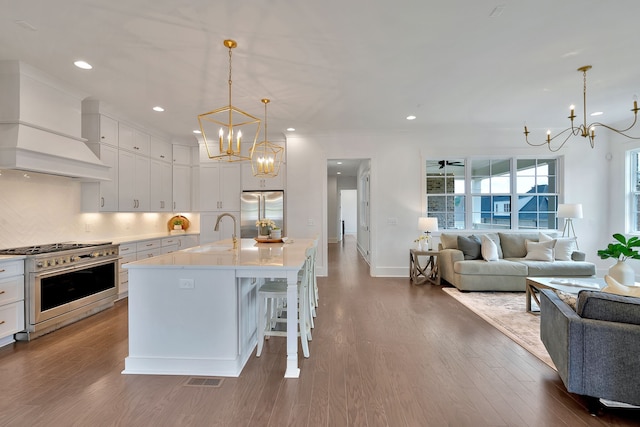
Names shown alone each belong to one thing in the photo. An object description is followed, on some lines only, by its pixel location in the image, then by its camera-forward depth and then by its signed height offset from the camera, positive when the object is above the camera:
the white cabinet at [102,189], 4.35 +0.35
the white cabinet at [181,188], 6.08 +0.52
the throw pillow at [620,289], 2.00 -0.54
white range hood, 3.09 +0.99
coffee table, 3.23 -0.84
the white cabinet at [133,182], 4.75 +0.52
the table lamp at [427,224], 5.35 -0.22
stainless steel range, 3.06 -0.81
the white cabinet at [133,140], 4.76 +1.24
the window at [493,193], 5.95 +0.39
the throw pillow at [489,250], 4.93 -0.63
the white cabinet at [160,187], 5.48 +0.50
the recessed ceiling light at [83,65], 3.12 +1.58
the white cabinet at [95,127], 4.30 +1.24
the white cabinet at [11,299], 2.84 -0.84
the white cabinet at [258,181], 6.03 +0.63
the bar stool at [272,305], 2.60 -0.87
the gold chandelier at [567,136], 3.78 +1.40
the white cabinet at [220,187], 6.09 +0.52
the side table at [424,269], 5.35 -1.05
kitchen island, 2.37 -0.85
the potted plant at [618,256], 2.90 -0.46
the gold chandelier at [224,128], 4.91 +1.58
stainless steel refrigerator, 5.95 +0.09
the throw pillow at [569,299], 2.15 -0.66
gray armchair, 1.79 -0.84
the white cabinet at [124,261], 4.35 -0.72
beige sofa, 4.61 -0.92
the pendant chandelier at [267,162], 4.20 +0.87
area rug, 2.90 -1.28
